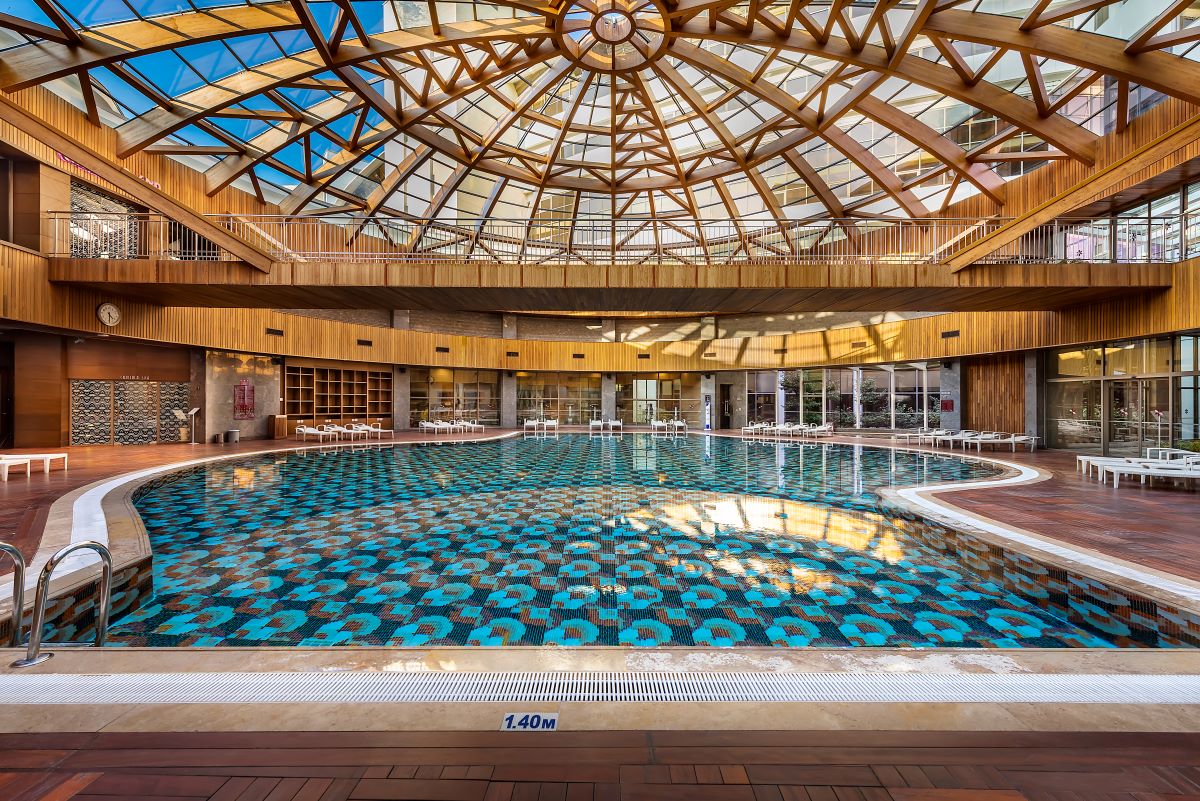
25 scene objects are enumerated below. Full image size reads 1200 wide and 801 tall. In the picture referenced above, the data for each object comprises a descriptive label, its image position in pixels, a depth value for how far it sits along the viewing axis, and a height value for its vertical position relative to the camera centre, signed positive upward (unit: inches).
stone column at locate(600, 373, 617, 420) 1100.5 +13.9
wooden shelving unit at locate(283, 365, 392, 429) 797.2 +9.8
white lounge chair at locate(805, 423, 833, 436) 838.5 -51.0
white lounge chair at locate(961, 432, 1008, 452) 626.5 -48.3
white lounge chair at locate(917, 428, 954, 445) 699.4 -47.9
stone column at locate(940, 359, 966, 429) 767.7 +13.2
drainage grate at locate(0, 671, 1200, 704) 94.9 -53.1
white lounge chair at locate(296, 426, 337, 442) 717.3 -44.8
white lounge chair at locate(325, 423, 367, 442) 742.2 -46.1
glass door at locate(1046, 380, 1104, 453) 583.5 -21.3
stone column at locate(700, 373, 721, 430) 1073.5 +10.7
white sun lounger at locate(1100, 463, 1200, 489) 344.5 -48.2
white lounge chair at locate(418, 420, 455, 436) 887.7 -46.1
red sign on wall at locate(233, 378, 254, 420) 709.9 +0.6
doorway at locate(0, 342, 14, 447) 531.2 +12.3
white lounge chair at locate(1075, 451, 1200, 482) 365.4 -46.5
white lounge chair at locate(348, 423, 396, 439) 754.4 -45.0
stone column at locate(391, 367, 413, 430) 938.7 +4.8
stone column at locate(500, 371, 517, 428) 1065.5 +0.5
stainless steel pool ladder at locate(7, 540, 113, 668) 108.3 -44.4
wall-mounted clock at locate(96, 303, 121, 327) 509.4 +83.6
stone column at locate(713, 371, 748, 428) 1069.1 +4.6
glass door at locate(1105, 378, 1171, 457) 495.5 -18.0
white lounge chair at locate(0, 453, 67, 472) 393.7 -42.5
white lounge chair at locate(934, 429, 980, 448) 670.5 -49.5
